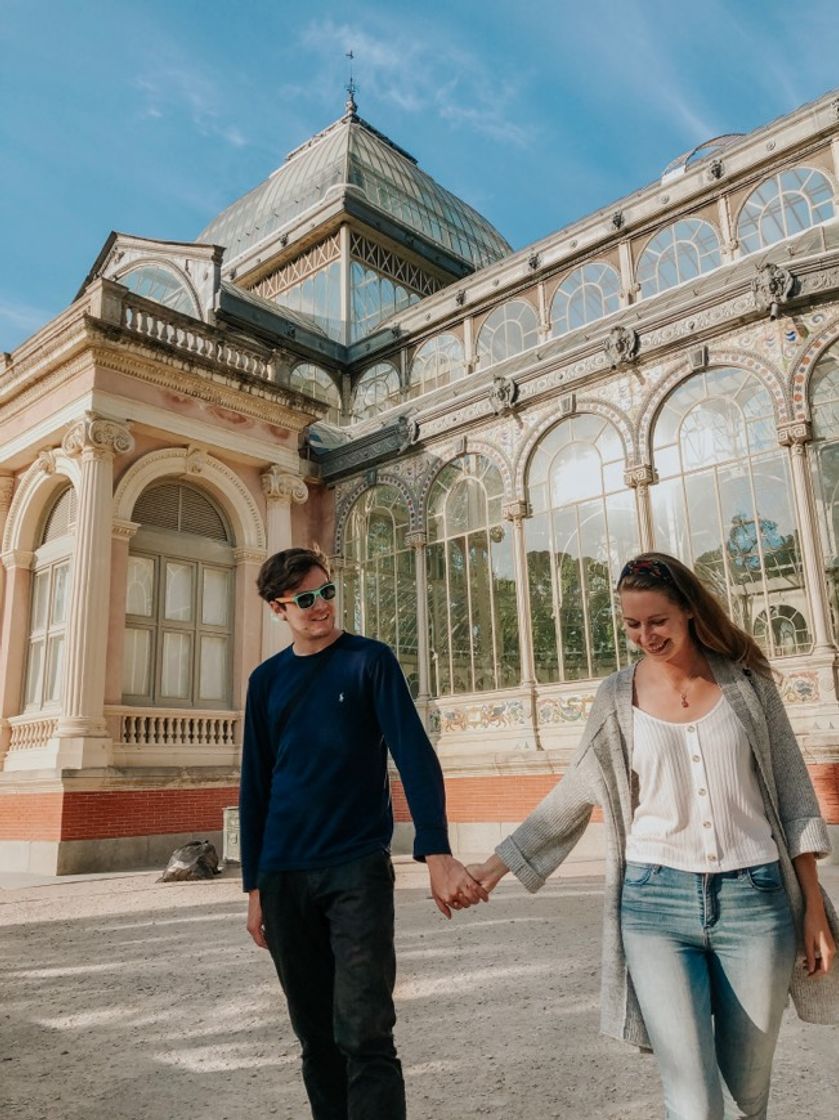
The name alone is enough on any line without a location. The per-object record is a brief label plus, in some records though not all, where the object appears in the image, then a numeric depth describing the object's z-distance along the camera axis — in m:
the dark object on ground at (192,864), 9.80
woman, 1.93
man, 2.32
